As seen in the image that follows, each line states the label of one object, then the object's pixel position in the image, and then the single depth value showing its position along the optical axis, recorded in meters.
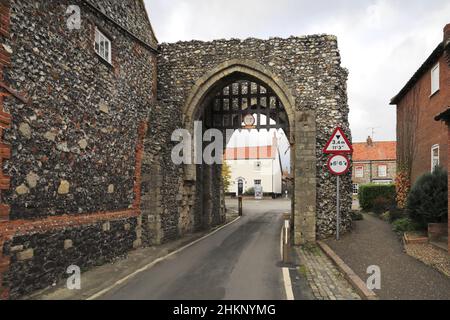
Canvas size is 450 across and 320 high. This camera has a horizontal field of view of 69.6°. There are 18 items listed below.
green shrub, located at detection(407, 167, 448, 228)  9.57
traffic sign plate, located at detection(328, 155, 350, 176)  9.22
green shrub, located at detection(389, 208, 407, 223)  13.39
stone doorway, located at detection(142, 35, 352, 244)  11.30
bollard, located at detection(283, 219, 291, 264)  8.48
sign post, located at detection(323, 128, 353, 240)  9.25
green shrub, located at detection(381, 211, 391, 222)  14.08
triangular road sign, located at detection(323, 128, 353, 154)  9.36
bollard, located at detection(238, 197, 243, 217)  22.77
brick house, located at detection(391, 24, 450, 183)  13.31
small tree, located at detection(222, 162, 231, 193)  42.64
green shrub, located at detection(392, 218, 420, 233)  10.62
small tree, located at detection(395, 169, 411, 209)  15.44
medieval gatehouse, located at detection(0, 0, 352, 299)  5.83
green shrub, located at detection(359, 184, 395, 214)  17.02
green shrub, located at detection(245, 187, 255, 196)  48.01
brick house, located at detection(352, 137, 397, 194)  43.41
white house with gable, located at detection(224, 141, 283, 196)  48.62
